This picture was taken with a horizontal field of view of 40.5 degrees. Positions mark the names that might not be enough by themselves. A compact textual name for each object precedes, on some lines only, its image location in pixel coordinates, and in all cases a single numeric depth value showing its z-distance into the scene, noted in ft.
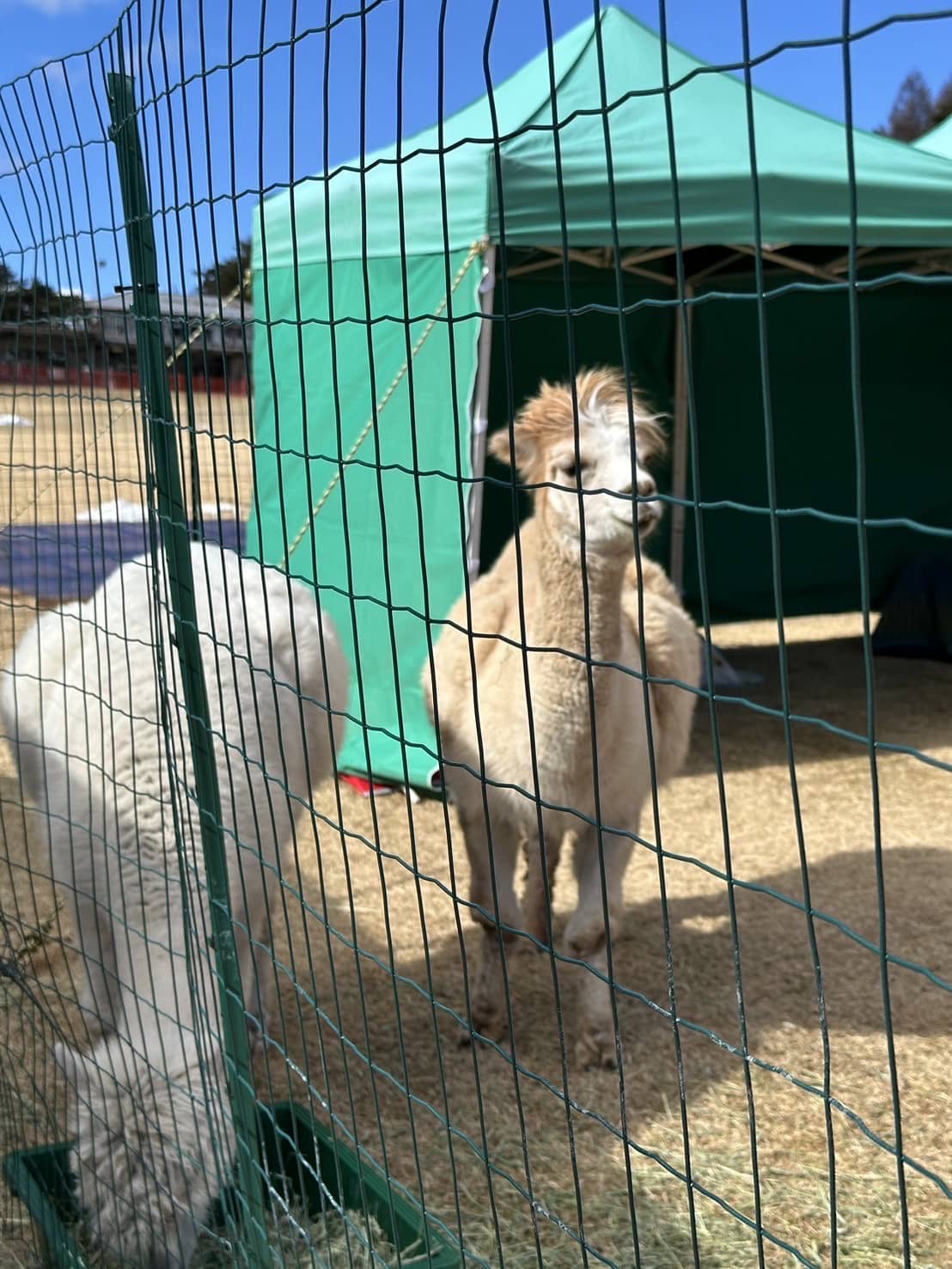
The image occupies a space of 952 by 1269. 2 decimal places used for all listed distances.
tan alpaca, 10.78
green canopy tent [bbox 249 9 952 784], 16.93
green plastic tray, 7.97
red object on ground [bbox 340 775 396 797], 19.39
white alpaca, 7.77
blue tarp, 23.61
